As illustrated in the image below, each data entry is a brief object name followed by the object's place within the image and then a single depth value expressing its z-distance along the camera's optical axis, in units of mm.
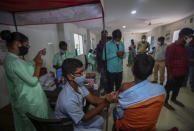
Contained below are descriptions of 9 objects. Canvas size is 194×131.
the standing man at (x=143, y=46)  3879
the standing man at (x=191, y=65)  2445
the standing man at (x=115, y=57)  1879
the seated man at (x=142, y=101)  701
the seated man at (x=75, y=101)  768
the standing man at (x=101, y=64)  2418
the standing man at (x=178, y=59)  1603
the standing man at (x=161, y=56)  2807
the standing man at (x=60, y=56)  2207
